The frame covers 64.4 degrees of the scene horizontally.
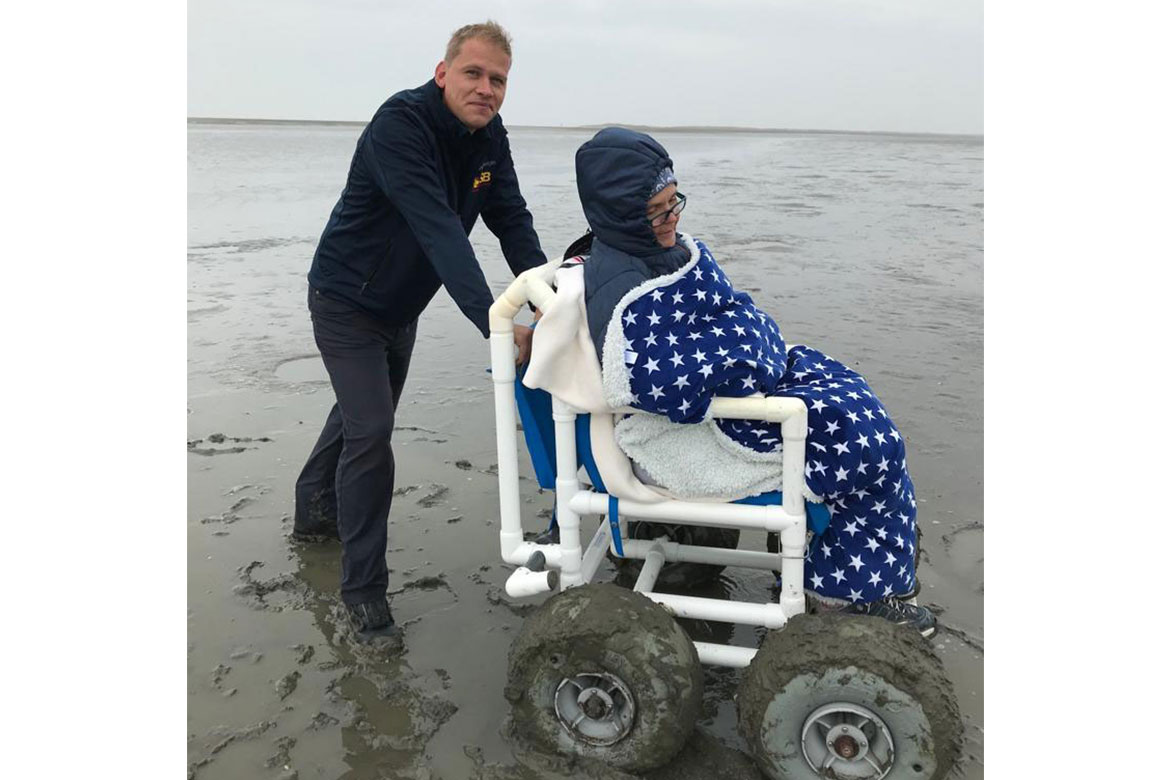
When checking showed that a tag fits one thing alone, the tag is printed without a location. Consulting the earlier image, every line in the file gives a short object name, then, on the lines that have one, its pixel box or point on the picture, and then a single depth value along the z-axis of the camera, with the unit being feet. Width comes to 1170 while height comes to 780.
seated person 9.09
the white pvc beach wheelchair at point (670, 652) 8.47
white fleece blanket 9.32
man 11.00
